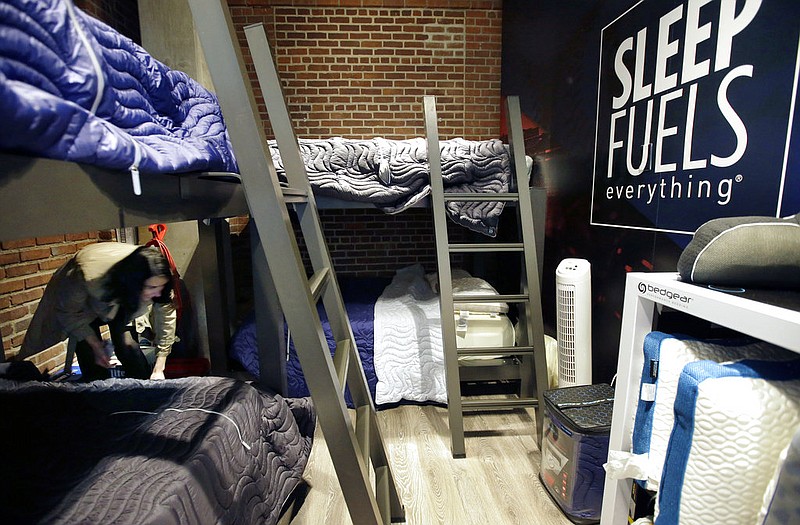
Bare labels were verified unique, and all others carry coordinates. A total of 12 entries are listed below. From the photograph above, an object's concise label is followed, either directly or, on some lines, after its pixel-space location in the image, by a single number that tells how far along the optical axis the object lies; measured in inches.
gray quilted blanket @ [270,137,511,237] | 85.0
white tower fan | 70.7
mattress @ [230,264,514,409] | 88.2
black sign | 41.7
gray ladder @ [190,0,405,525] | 32.0
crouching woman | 71.0
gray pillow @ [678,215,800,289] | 30.5
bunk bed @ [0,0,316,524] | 21.7
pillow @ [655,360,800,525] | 26.6
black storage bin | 54.6
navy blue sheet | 88.1
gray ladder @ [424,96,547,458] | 74.5
